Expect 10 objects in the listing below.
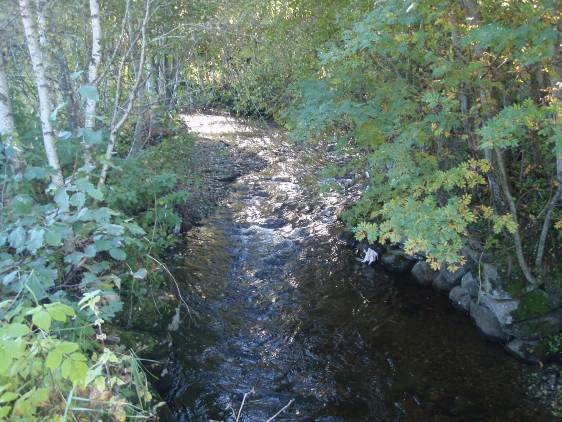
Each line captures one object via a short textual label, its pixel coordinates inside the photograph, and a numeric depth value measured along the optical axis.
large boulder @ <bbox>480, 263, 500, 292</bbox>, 6.69
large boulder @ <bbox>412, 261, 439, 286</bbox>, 8.02
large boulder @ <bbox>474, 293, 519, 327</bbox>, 6.38
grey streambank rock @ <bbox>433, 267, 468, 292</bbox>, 7.64
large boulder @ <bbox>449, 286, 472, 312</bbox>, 7.23
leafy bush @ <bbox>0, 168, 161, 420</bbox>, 2.31
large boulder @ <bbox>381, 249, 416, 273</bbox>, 8.51
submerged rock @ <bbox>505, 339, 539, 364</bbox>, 5.97
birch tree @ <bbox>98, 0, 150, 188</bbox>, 5.06
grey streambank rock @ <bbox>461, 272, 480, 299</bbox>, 7.08
